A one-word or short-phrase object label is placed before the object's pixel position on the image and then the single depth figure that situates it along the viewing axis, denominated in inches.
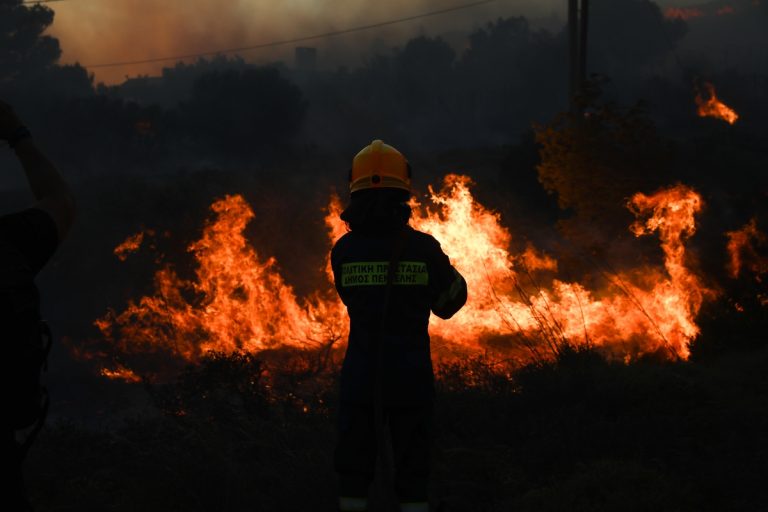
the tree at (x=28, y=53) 2898.9
